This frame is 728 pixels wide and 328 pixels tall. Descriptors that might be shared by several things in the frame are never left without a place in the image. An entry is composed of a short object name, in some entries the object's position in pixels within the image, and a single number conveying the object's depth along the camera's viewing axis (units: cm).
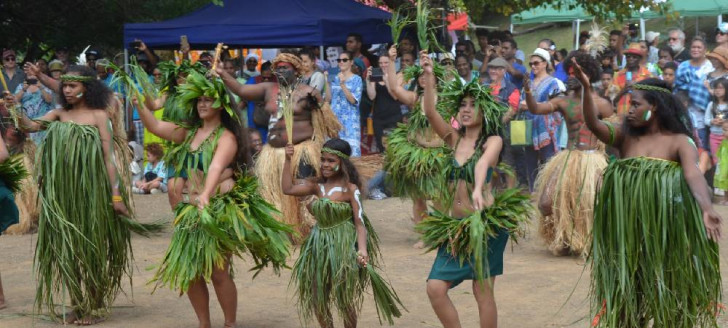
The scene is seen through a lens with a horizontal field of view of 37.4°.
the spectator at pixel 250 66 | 1383
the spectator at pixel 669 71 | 1108
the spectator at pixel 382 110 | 1175
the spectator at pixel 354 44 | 1170
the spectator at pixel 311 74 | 939
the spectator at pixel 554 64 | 1134
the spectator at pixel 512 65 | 1144
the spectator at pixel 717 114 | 1040
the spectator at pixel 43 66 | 1204
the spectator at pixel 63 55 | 1340
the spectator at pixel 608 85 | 1003
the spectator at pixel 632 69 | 1108
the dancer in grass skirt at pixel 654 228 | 458
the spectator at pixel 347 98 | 1099
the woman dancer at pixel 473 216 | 502
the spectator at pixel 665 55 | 1186
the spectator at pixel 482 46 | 1312
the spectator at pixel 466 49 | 1133
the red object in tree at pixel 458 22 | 1143
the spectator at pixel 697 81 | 1087
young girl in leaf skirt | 534
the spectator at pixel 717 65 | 1070
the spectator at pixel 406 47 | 1087
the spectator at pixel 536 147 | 1082
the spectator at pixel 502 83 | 1061
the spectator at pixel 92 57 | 1249
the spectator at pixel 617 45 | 1244
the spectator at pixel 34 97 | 1172
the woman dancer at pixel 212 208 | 529
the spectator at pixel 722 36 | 1130
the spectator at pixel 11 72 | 1212
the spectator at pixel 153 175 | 1179
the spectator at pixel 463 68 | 1109
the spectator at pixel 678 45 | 1245
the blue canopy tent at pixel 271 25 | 1162
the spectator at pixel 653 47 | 1312
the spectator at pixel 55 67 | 1133
